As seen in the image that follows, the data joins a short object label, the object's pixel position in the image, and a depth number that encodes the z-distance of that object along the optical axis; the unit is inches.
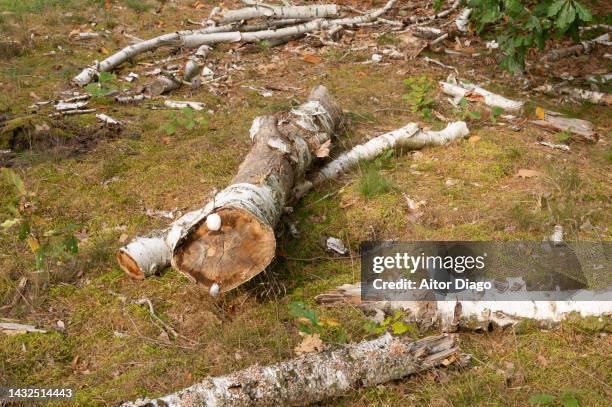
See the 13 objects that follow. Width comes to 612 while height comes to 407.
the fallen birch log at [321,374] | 126.3
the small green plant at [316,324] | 144.5
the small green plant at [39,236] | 158.7
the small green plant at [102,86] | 298.8
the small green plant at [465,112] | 268.1
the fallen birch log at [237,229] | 161.5
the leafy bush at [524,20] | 220.5
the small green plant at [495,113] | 275.6
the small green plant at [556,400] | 124.4
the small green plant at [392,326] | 150.3
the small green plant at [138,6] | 452.4
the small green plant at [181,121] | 259.0
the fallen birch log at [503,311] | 152.7
